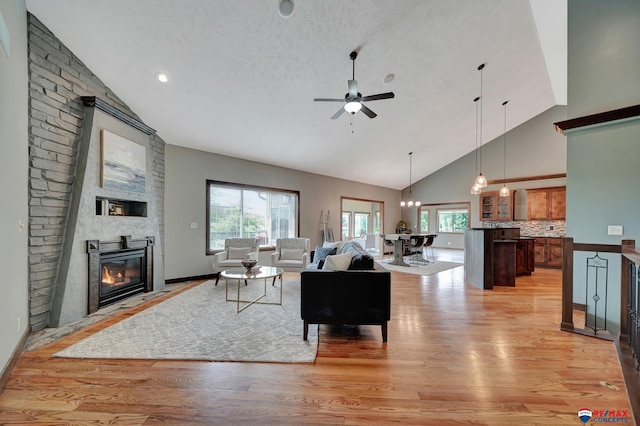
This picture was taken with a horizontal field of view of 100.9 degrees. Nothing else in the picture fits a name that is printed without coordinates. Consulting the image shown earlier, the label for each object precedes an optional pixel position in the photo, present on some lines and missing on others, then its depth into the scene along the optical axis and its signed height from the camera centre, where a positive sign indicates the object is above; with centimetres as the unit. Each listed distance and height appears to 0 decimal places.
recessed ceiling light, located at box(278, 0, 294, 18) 295 +232
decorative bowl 395 -78
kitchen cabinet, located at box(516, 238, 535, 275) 629 -100
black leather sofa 280 -91
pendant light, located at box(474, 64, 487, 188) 568 +69
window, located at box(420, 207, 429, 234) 1103 -29
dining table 717 -87
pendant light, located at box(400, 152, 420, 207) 833 +35
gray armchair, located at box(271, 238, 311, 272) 532 -90
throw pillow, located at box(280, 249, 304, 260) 568 -91
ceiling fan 328 +147
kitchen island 507 -92
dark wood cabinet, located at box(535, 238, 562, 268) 723 -106
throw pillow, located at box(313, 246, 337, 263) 403 -65
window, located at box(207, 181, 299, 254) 608 -4
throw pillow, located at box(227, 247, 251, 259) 548 -86
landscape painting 381 +74
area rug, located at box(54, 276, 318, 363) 251 -137
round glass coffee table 380 -94
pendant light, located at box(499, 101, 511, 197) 877 +190
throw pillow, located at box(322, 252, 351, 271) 295 -57
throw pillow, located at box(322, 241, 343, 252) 405 -53
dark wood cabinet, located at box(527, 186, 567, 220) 757 +33
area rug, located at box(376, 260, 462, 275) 655 -145
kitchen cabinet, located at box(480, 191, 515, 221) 847 +23
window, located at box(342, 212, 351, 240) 966 -47
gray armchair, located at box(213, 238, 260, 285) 508 -84
